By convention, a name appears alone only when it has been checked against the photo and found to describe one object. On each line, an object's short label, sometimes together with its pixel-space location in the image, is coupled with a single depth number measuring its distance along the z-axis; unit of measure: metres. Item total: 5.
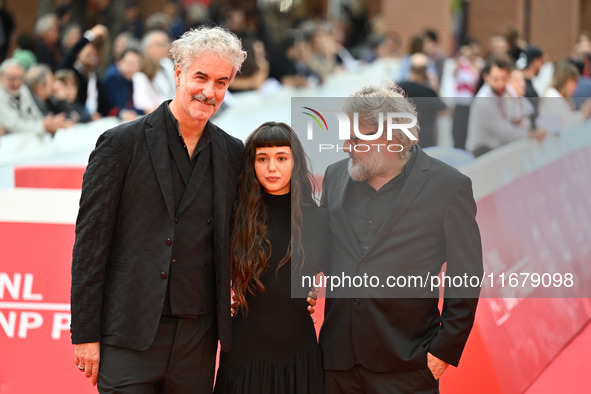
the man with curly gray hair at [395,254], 6.52
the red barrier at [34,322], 8.62
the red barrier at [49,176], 12.01
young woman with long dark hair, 6.75
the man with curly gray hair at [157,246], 6.27
